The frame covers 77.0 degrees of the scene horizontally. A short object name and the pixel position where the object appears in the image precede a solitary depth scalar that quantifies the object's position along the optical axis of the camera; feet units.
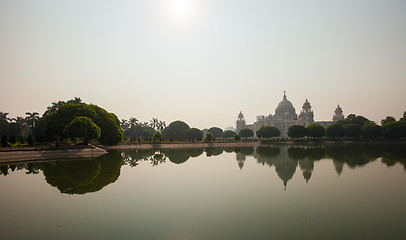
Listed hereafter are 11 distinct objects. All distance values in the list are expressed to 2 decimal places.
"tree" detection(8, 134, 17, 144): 128.67
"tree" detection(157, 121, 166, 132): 376.00
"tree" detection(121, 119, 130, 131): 350.50
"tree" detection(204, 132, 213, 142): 242.58
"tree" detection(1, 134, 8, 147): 111.65
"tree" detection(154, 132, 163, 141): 225.80
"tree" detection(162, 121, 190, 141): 331.36
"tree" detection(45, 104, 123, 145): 145.13
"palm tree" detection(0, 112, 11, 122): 245.49
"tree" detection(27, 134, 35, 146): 125.70
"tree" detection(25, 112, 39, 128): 249.14
